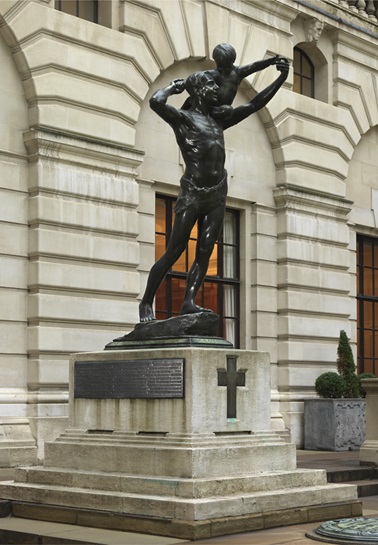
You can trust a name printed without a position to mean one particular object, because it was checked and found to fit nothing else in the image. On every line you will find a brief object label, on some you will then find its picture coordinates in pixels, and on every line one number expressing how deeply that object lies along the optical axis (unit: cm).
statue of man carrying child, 1370
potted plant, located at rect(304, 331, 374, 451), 2362
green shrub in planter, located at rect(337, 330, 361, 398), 2475
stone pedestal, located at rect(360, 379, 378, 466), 1881
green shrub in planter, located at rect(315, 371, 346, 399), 2420
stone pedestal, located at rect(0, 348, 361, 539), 1183
